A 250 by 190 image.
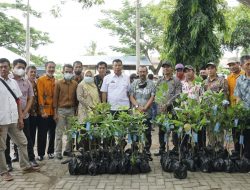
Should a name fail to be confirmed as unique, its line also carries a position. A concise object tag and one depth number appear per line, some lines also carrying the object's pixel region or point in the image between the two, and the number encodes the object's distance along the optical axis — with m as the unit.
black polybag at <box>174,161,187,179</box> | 3.31
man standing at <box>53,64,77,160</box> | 4.09
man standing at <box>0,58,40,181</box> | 3.27
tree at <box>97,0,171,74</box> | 18.51
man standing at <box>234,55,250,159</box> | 3.60
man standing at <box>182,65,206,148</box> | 3.92
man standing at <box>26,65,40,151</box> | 4.07
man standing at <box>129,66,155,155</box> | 4.10
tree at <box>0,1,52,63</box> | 16.99
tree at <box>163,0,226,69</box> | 7.03
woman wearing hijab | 4.03
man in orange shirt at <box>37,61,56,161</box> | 4.10
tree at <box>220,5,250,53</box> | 9.75
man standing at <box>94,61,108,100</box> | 4.42
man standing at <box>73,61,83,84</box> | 4.45
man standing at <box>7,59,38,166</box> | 3.71
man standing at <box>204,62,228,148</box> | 3.91
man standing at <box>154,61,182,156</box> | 4.07
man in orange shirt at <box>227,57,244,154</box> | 4.10
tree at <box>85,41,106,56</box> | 38.97
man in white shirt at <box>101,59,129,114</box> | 4.10
